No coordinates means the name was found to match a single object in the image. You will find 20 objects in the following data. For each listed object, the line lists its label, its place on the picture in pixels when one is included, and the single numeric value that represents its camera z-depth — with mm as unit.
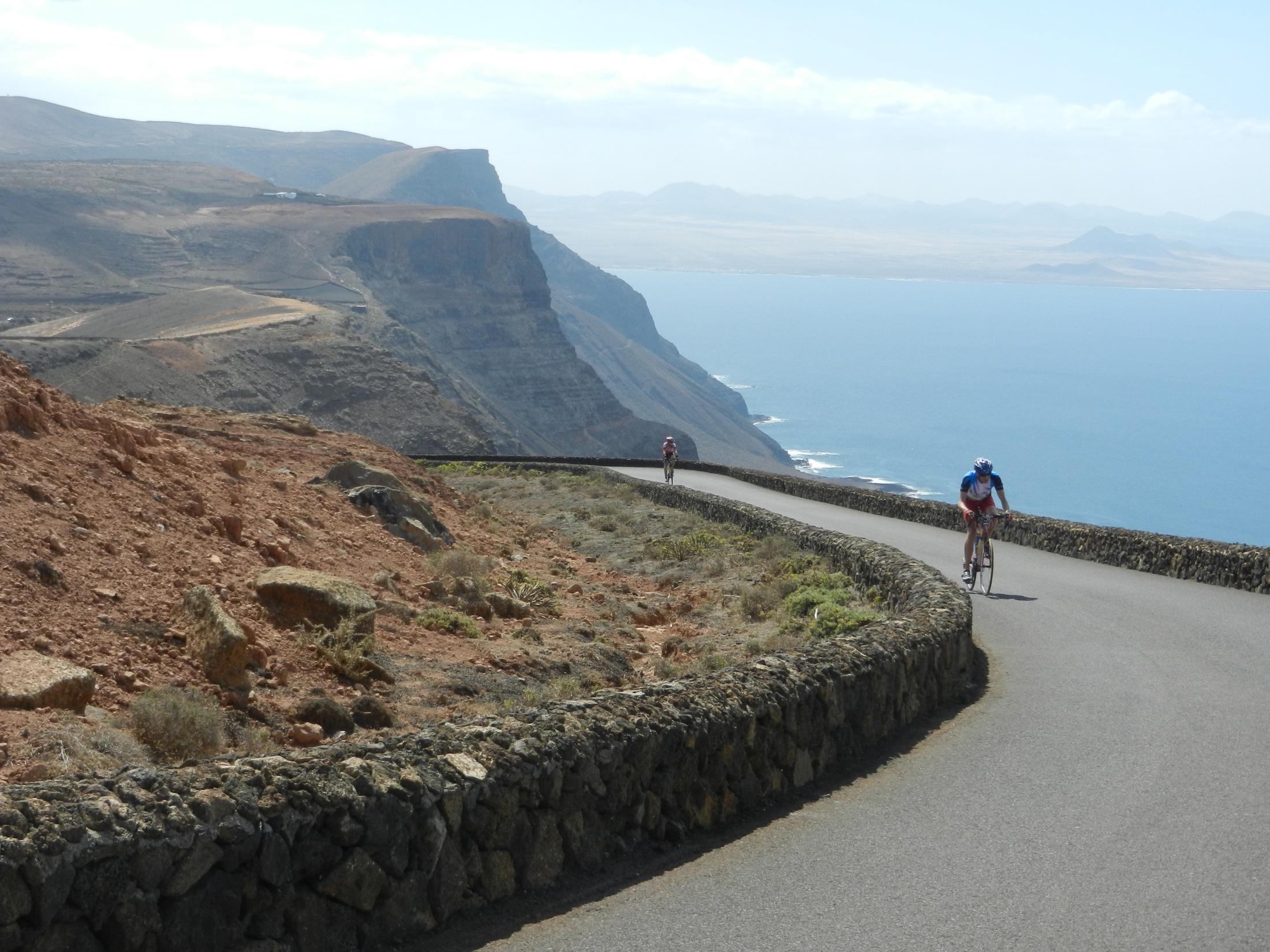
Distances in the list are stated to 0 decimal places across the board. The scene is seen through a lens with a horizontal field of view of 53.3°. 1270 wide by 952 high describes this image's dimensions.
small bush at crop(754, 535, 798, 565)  20438
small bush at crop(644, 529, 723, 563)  21922
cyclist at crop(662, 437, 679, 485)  36969
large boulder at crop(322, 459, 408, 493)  20078
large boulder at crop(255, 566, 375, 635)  11234
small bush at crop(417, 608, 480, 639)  12922
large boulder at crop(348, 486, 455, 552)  18062
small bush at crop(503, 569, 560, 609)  15867
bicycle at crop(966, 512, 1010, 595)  16391
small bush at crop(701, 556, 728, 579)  19984
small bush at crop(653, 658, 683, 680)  11812
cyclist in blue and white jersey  16422
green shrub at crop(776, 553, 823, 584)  18438
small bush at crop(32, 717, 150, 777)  6602
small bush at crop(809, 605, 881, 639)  12859
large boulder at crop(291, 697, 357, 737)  8969
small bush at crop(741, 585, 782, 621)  16031
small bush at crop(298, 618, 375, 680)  10297
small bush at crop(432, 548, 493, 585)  16203
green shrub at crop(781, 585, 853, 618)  15141
